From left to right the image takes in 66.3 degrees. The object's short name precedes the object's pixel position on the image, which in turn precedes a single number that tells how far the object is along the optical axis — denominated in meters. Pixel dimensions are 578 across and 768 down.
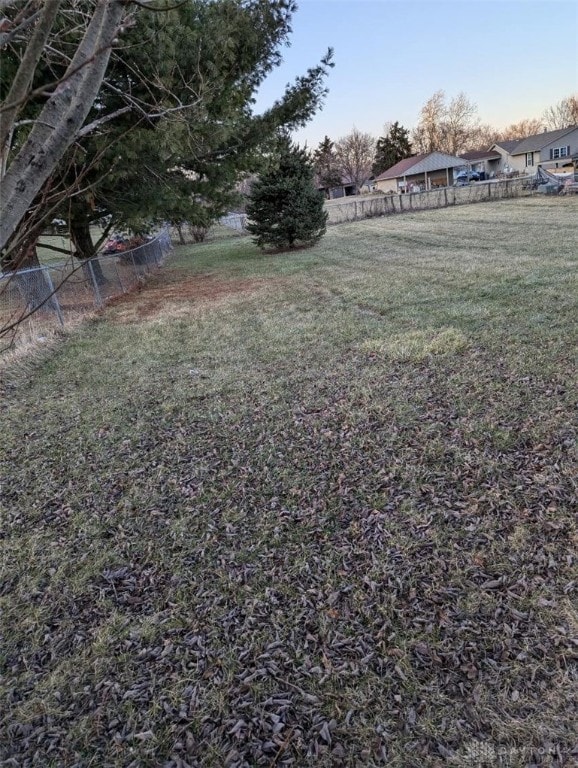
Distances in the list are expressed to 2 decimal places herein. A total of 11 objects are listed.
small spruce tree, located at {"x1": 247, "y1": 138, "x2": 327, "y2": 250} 15.61
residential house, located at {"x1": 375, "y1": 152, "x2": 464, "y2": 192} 46.69
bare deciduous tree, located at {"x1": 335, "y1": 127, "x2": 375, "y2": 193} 74.25
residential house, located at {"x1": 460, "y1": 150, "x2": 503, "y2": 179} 56.14
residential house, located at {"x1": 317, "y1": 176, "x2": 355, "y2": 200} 61.62
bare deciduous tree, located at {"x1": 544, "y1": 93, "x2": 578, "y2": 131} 72.25
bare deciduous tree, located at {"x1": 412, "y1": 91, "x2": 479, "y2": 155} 60.12
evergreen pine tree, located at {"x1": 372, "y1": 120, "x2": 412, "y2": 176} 57.12
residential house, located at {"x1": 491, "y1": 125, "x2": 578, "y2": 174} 47.25
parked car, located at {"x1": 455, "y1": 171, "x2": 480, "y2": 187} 46.50
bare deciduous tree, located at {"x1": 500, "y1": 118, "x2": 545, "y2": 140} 79.29
